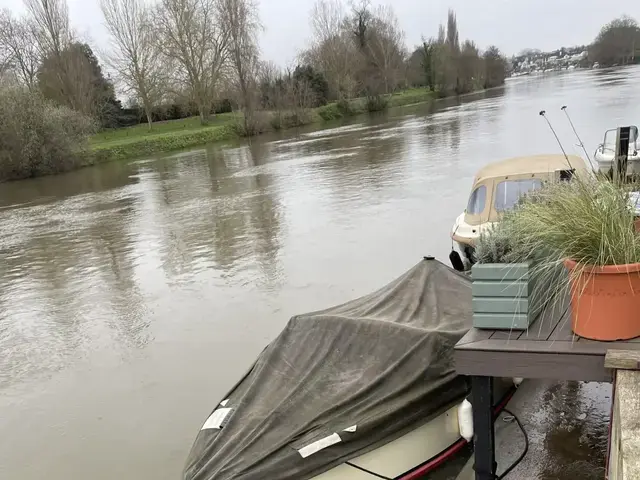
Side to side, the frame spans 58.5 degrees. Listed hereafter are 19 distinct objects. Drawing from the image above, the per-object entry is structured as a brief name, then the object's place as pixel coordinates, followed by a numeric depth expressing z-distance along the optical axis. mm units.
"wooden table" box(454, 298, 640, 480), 3738
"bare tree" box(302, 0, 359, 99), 64438
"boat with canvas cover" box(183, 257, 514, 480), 4586
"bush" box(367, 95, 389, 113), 65625
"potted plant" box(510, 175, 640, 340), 3701
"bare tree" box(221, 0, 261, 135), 52125
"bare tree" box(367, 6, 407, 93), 70500
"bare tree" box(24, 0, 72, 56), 51375
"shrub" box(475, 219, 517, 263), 4304
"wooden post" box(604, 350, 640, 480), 2740
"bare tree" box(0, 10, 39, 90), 53219
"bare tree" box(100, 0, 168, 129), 53406
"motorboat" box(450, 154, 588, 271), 9891
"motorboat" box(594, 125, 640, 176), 15414
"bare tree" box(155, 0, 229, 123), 53312
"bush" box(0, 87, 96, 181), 35562
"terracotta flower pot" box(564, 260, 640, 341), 3682
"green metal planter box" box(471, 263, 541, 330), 4051
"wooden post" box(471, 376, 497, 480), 4438
